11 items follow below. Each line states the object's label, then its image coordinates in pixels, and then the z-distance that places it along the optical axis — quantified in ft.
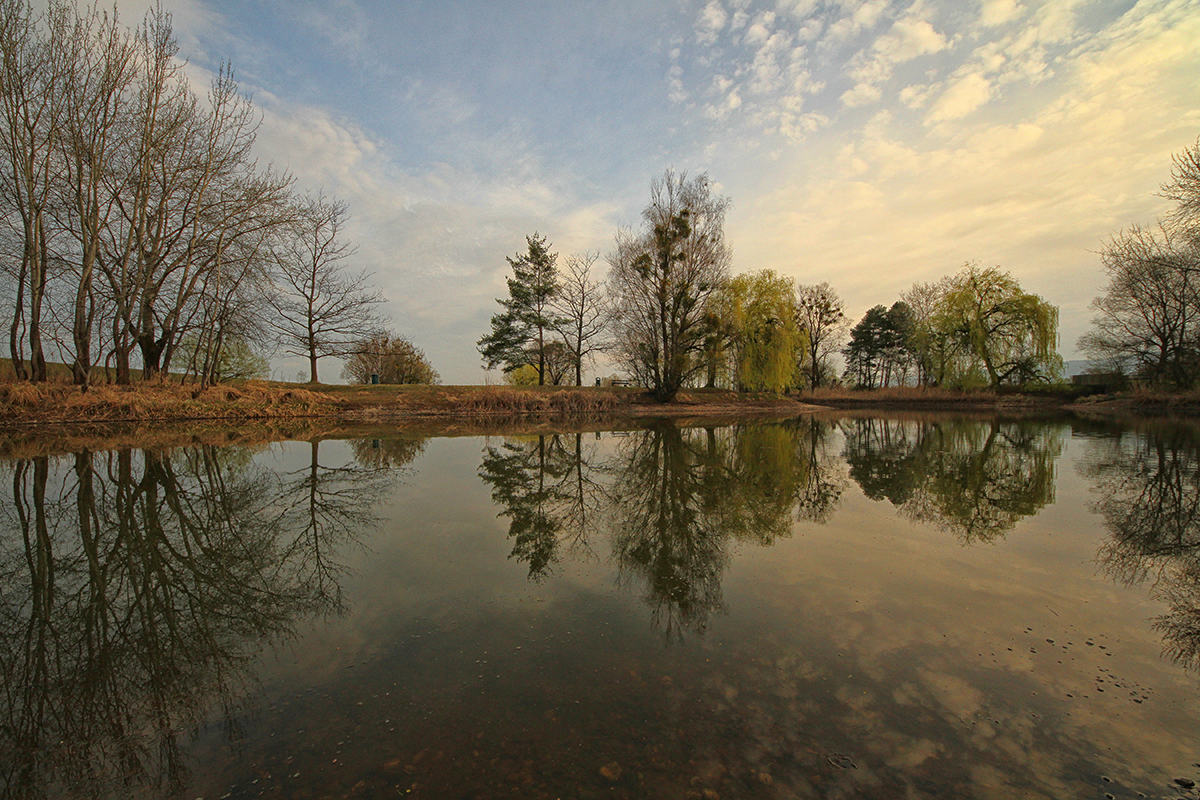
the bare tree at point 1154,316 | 75.20
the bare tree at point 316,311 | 78.07
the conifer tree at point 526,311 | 105.29
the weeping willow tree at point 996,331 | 101.35
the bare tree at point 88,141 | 44.19
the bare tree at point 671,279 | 86.43
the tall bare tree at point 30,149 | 42.16
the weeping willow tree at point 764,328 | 102.78
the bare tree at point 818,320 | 140.67
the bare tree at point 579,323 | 106.22
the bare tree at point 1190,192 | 43.16
